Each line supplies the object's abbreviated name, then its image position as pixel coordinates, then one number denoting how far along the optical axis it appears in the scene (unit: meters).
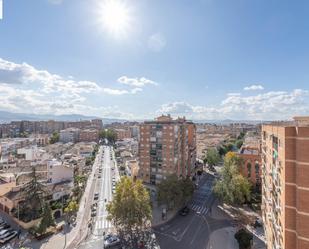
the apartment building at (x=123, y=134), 138.35
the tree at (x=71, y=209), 36.12
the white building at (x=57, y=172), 47.81
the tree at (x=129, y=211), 28.56
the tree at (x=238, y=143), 88.49
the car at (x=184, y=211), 38.41
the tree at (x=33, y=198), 35.75
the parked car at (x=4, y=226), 34.12
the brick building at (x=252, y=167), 45.00
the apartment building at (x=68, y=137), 129.50
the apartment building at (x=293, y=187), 14.75
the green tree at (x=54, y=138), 124.71
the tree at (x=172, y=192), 36.62
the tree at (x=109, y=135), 128.38
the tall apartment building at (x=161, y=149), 45.25
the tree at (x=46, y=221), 30.81
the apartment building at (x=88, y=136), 133.00
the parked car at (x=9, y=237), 30.86
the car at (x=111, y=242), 29.09
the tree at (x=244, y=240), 27.48
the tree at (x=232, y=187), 36.19
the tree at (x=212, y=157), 65.88
